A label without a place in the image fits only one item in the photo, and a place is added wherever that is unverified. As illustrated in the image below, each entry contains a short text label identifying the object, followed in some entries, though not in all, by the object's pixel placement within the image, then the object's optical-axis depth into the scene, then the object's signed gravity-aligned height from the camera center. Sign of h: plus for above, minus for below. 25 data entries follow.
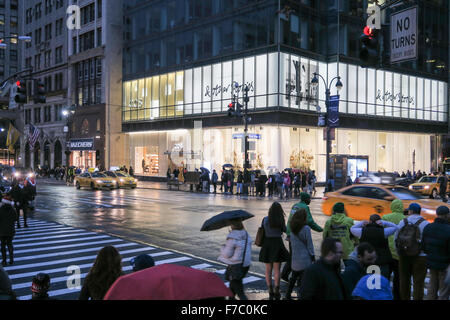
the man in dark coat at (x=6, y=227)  10.84 -1.65
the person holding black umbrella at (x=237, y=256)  7.41 -1.62
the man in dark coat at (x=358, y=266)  5.64 -1.38
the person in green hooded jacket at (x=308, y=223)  8.77 -1.29
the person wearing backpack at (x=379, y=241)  7.47 -1.37
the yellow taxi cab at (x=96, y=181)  35.94 -1.81
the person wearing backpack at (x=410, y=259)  7.35 -1.65
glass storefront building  40.72 +6.69
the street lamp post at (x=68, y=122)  61.29 +5.01
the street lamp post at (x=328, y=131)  31.16 +1.87
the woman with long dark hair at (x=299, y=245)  7.83 -1.51
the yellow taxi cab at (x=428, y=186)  30.69 -1.92
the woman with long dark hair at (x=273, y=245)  8.21 -1.59
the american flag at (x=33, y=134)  51.06 +2.73
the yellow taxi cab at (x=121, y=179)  37.16 -1.71
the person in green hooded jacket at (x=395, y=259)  7.84 -1.74
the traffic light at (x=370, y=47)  10.05 +2.48
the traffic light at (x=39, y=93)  17.84 +2.59
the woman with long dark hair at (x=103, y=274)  5.01 -1.29
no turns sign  10.55 +2.93
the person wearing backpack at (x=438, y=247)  7.24 -1.43
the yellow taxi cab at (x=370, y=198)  15.44 -1.38
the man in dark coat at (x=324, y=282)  4.68 -1.28
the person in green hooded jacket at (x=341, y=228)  8.30 -1.28
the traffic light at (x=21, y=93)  16.81 +2.51
